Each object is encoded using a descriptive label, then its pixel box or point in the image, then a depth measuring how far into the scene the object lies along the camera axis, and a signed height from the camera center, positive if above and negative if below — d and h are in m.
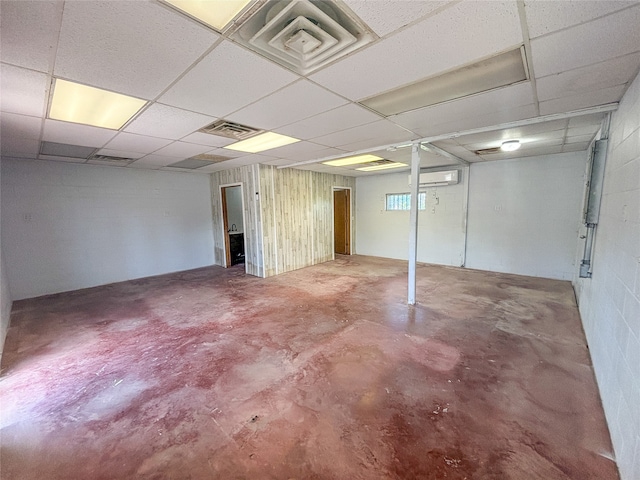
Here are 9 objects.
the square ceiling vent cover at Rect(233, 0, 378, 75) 1.36 +1.02
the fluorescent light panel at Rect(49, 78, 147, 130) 2.21 +1.02
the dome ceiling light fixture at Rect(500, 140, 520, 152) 3.95 +0.90
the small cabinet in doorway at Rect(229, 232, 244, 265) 7.33 -1.07
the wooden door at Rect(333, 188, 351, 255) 8.15 -0.43
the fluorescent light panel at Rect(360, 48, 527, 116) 1.88 +1.00
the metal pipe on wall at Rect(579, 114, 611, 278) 2.71 +0.12
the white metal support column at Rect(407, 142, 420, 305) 3.83 -0.22
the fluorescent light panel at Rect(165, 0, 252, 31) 1.29 +1.03
